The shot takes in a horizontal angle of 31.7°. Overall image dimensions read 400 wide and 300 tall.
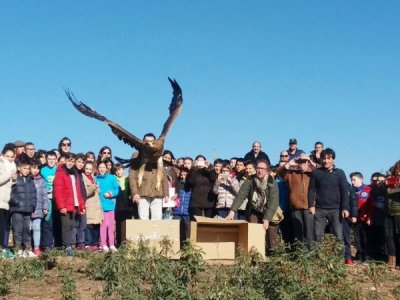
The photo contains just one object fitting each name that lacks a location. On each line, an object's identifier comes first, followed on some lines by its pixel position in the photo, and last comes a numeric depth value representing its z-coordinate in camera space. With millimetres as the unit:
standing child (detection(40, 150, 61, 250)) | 11925
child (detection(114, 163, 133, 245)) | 13055
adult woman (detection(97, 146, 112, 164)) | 13438
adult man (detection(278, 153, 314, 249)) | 11758
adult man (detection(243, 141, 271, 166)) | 13849
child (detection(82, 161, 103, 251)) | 12445
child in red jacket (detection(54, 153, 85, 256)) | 11531
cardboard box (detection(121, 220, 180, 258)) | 9891
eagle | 11797
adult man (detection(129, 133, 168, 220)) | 11742
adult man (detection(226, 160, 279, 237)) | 10633
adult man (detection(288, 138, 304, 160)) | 13453
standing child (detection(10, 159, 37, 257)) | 11133
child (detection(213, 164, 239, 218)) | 12844
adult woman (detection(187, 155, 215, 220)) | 13047
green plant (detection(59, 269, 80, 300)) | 6379
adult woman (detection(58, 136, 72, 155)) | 12919
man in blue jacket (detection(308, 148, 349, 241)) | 11297
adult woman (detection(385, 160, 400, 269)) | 11680
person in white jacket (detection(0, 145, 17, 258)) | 10914
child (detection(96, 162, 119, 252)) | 12875
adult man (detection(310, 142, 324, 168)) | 13205
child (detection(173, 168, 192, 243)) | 13344
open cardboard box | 10016
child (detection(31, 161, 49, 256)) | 11547
